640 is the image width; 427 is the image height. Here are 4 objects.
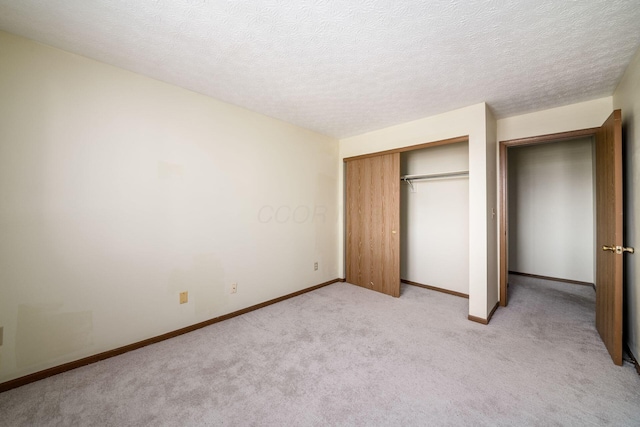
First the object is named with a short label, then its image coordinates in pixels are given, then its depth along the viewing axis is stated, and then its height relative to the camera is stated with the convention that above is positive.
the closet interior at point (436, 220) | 3.49 -0.07
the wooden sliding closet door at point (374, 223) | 3.47 -0.11
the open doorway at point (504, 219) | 3.06 -0.04
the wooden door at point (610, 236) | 1.86 -0.16
